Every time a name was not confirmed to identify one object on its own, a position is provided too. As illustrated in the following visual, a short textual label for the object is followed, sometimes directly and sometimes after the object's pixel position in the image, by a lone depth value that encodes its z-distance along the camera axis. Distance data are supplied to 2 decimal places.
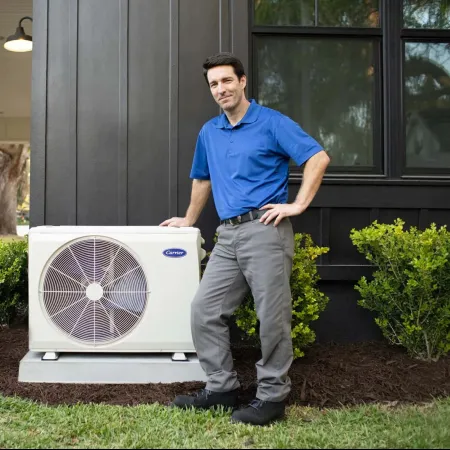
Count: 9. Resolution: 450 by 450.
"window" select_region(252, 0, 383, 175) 3.83
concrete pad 2.89
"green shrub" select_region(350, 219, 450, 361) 3.16
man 2.49
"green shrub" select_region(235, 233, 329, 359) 3.12
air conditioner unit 2.86
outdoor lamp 5.78
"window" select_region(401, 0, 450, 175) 3.91
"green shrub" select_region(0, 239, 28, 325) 3.68
